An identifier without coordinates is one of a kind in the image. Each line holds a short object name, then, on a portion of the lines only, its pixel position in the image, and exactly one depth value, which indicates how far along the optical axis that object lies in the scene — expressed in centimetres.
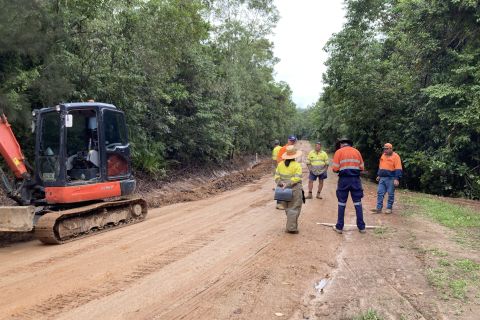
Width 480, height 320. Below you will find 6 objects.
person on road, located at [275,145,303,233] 887
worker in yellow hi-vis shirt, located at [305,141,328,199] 1392
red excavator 827
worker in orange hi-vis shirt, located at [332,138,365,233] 894
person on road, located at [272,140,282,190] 1343
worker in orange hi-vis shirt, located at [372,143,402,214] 1133
